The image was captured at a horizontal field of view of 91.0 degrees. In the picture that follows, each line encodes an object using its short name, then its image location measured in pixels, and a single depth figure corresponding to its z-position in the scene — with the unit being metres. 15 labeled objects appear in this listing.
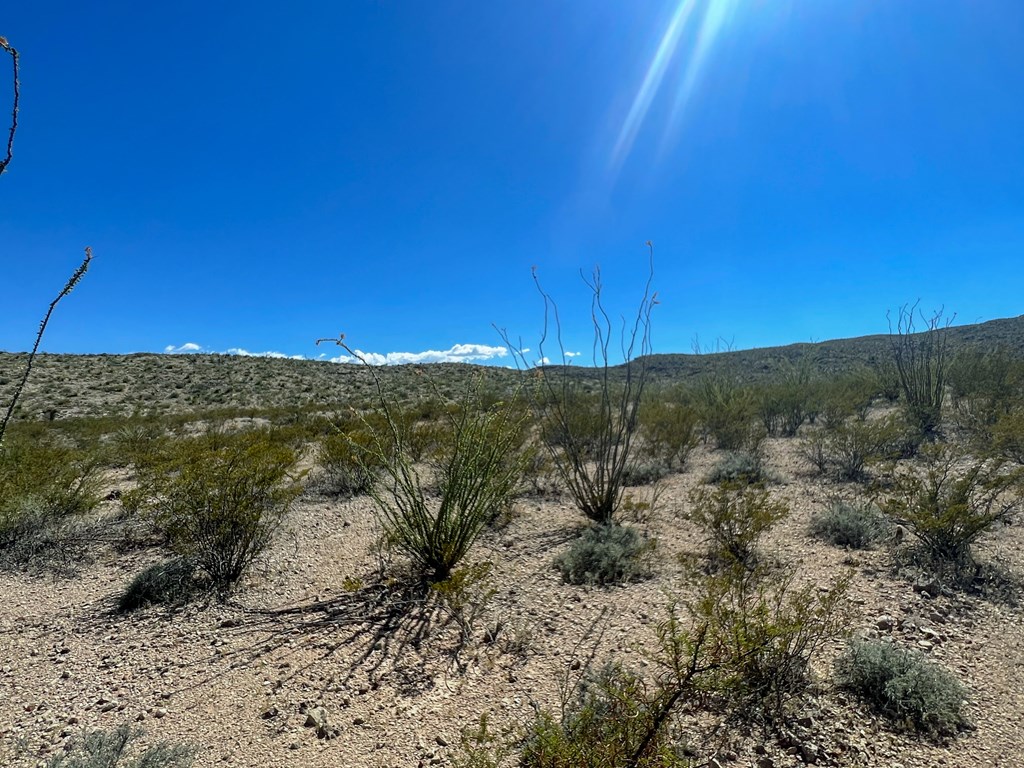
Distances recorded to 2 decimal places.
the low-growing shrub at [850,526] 5.09
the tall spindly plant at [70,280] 1.30
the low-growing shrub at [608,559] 4.69
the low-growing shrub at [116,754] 2.47
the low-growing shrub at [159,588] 4.29
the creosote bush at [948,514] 4.32
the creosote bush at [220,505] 4.55
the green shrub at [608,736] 2.14
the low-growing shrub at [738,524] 4.81
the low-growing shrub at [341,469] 7.60
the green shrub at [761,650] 2.53
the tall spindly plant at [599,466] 6.00
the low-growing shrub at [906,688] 2.62
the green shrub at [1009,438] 6.57
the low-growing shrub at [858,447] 7.84
